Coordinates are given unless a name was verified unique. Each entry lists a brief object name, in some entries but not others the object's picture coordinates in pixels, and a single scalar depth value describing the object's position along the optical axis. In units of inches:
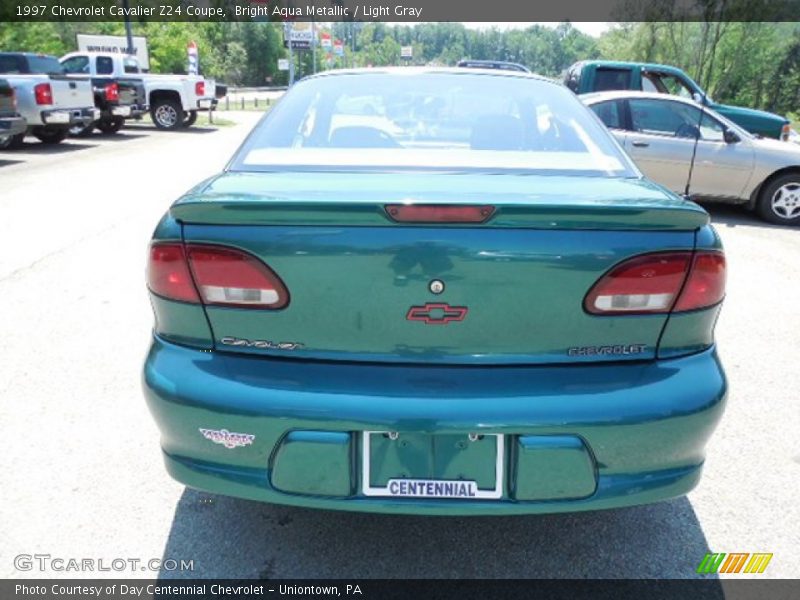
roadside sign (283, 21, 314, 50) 1478.8
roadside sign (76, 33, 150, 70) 1184.2
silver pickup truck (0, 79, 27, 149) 456.8
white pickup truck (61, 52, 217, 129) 751.1
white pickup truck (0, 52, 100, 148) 523.5
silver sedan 309.9
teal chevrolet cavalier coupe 69.9
